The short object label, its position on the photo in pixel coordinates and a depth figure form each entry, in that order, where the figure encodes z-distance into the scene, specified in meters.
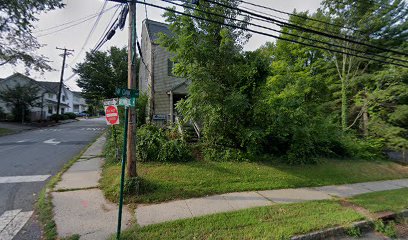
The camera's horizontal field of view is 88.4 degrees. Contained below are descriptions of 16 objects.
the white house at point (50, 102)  25.41
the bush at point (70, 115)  35.74
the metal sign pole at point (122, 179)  3.17
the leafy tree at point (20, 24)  16.16
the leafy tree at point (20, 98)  22.22
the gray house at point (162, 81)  14.17
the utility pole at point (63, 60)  27.99
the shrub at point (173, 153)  7.47
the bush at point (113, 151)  7.84
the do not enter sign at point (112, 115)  3.68
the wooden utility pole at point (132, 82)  4.79
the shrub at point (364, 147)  10.32
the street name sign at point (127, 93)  3.37
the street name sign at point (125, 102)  3.43
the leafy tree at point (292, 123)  8.30
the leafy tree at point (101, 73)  33.09
